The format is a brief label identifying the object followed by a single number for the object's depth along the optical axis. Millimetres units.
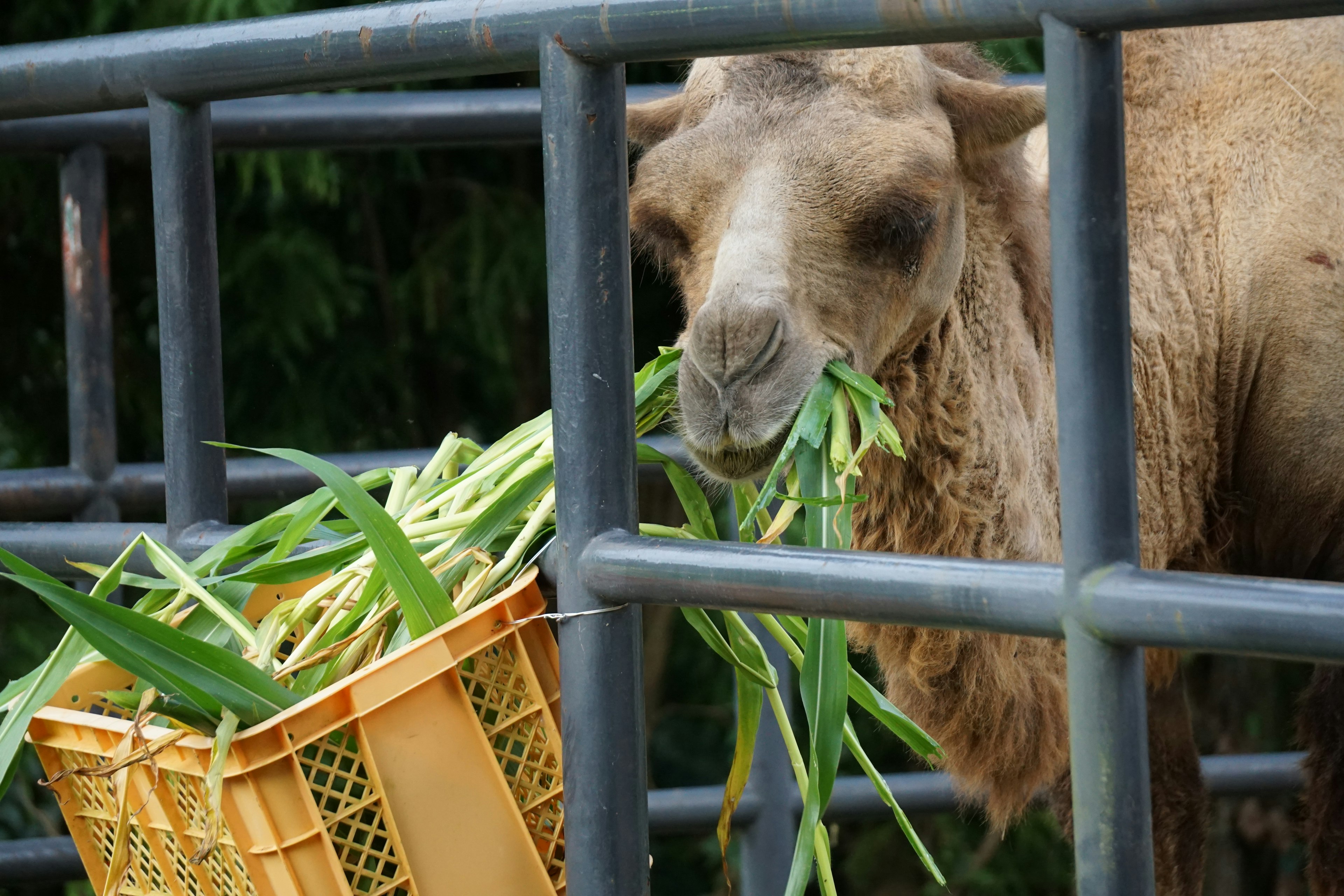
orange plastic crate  5086
